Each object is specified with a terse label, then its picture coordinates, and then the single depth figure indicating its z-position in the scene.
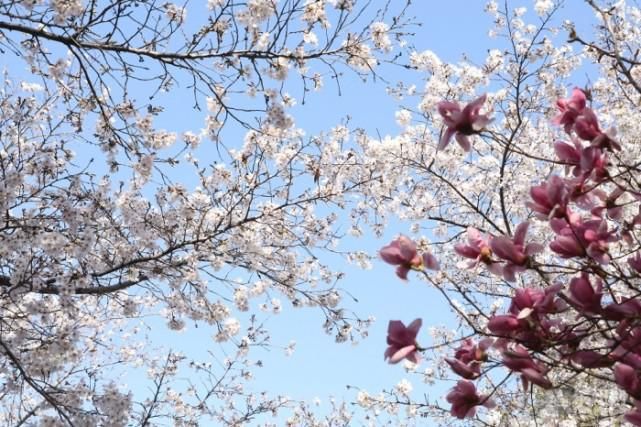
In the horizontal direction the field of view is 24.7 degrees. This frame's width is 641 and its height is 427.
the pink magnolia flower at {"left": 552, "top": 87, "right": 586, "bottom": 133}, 3.10
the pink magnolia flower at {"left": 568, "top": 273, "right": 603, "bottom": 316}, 2.95
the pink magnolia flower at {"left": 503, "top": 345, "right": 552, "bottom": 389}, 2.94
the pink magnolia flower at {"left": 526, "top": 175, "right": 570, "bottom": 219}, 2.98
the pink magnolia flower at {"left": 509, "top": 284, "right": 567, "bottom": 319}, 2.95
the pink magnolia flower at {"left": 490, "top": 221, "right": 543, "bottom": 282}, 3.00
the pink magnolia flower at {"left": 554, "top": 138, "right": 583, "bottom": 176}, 3.09
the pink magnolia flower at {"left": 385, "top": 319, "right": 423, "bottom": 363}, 3.02
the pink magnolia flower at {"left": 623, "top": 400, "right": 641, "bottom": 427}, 2.92
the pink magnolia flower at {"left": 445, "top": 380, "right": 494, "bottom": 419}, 3.06
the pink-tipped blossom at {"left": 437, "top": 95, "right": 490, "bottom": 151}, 3.08
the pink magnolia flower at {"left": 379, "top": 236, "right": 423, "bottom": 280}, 3.03
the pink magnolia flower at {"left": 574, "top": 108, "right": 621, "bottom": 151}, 3.04
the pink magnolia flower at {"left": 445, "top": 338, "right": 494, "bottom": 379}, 3.04
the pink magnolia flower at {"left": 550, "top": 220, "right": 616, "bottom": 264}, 2.97
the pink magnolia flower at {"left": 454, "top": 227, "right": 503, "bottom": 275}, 3.05
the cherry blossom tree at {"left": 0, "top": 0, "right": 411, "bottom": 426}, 5.96
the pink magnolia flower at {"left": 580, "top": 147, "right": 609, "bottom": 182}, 3.01
